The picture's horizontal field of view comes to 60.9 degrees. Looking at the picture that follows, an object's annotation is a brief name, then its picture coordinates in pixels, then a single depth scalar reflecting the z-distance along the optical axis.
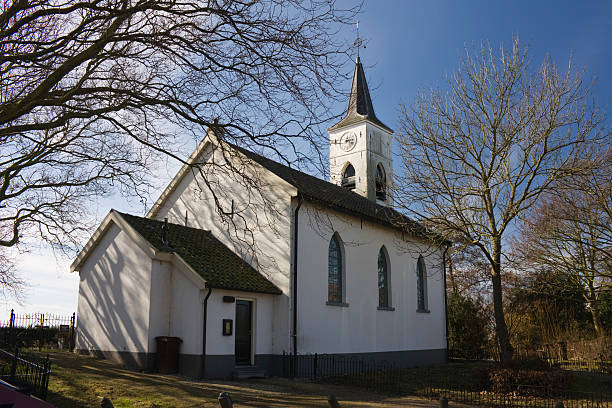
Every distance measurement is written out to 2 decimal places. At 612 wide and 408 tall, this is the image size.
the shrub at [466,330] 29.50
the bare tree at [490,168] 17.95
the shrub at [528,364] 16.03
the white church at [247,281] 16.41
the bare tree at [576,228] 18.61
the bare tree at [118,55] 9.75
